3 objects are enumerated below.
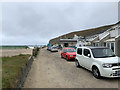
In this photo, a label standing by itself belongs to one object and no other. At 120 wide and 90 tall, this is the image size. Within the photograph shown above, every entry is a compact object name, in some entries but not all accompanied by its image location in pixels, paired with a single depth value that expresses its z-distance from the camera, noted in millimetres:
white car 4742
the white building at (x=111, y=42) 12578
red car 10828
